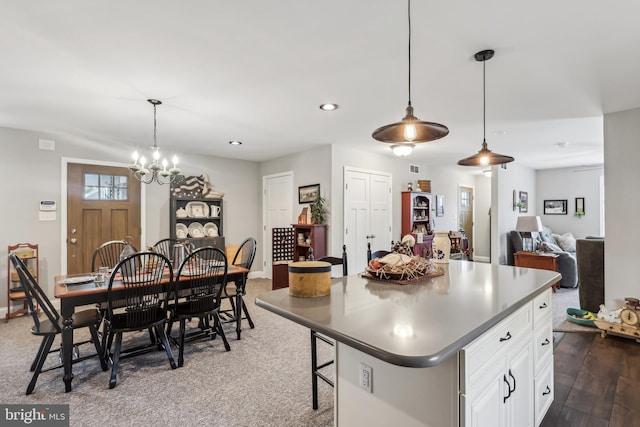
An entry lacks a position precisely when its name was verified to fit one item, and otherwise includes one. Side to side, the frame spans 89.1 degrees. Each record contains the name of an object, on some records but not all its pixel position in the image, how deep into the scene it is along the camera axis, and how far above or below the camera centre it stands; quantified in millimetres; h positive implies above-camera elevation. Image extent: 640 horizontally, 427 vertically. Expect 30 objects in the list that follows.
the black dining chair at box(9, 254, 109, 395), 2346 -851
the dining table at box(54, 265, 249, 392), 2434 -641
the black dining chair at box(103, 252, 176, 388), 2557 -747
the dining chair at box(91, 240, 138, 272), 3927 -513
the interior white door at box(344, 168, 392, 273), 5480 +43
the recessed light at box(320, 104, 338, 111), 3393 +1153
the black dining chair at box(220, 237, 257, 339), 3475 -840
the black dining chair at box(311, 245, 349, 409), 2172 -1052
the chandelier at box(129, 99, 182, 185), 3275 +542
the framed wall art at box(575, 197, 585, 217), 7545 +209
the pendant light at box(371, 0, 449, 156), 1681 +458
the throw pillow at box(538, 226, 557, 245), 6738 -448
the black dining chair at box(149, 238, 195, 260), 3564 -454
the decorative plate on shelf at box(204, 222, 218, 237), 5941 -262
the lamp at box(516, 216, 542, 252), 5660 -158
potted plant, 5199 +72
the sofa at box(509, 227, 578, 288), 5617 -642
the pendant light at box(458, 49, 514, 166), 2385 +444
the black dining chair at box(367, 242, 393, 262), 2686 -326
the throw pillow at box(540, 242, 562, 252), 6020 -611
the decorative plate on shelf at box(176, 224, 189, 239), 5580 -265
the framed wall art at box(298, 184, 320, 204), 5448 +386
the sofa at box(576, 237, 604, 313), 4055 -741
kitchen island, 1098 -490
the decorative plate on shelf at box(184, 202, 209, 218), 5816 +120
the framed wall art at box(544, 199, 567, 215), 7824 +197
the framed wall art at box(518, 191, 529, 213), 7297 +317
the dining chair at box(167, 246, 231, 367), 2934 -733
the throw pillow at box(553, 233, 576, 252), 6641 -558
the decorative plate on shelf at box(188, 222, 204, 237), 5781 -241
